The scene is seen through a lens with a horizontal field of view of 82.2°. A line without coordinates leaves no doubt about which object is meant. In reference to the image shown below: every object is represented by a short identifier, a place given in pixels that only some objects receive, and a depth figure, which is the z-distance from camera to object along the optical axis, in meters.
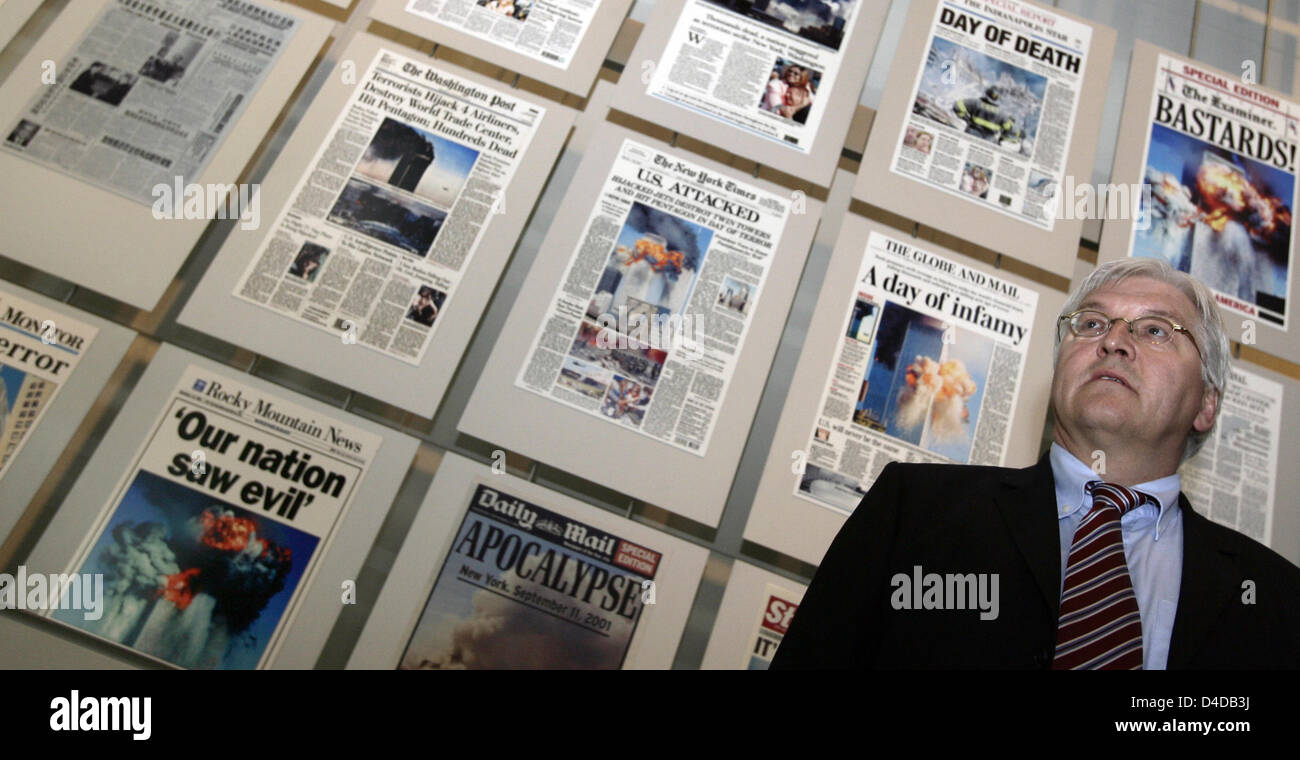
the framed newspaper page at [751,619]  2.16
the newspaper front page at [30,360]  2.11
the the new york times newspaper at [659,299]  2.32
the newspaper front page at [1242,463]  2.43
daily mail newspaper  2.08
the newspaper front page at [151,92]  2.38
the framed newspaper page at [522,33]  2.68
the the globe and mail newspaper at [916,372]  2.35
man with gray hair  1.22
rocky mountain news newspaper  2.03
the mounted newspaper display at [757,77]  2.66
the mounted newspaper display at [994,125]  2.68
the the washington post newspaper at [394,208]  2.32
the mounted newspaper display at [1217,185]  2.71
